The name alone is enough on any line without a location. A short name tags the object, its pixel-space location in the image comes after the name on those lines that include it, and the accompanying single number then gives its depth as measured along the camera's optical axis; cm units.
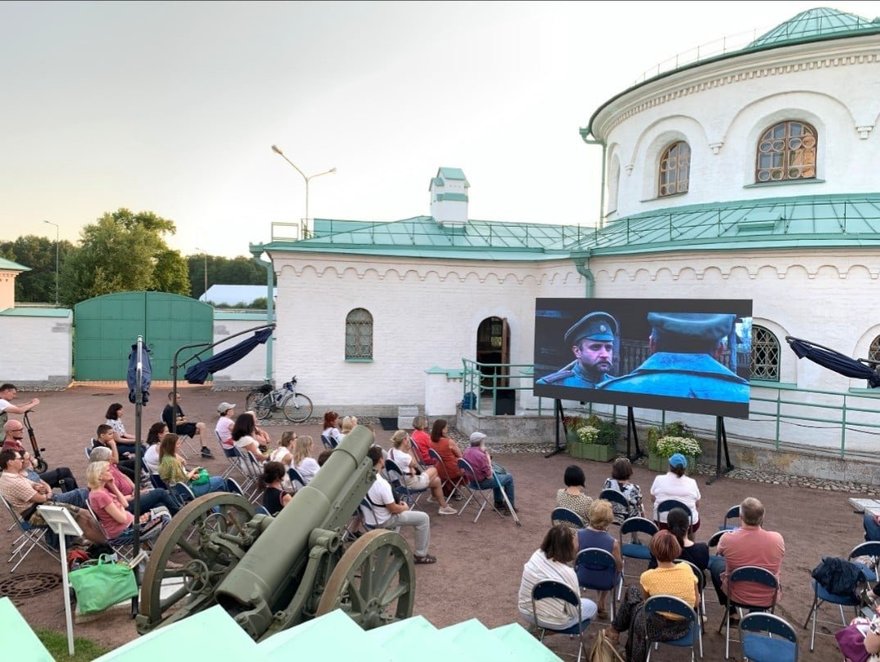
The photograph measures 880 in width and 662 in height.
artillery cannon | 418
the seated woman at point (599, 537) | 585
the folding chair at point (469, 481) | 877
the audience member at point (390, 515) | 716
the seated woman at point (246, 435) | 938
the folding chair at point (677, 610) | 461
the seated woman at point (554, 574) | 512
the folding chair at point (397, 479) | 861
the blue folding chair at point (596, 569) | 567
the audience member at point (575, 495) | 719
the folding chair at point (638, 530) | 652
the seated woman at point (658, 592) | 471
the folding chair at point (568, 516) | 691
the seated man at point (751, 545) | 562
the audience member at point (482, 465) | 883
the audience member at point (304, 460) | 809
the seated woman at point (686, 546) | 565
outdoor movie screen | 1088
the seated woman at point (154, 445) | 830
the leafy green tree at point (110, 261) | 4338
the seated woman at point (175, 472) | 799
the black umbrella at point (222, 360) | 1147
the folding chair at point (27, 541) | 674
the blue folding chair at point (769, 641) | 443
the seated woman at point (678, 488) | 728
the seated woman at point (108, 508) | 649
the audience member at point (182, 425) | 1160
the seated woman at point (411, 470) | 855
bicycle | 1596
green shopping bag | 556
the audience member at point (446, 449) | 914
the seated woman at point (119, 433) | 1016
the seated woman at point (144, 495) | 741
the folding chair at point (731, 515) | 723
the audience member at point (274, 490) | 711
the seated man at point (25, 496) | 645
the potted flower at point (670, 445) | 1166
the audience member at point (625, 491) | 743
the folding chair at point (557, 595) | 493
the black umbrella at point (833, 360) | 1027
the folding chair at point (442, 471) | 915
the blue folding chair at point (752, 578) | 525
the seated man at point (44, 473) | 860
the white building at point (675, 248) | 1223
